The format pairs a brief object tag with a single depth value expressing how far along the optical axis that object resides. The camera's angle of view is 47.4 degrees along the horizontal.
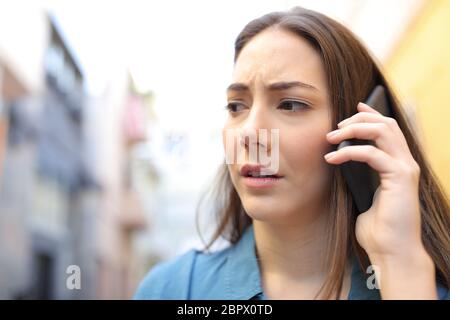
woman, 0.90
